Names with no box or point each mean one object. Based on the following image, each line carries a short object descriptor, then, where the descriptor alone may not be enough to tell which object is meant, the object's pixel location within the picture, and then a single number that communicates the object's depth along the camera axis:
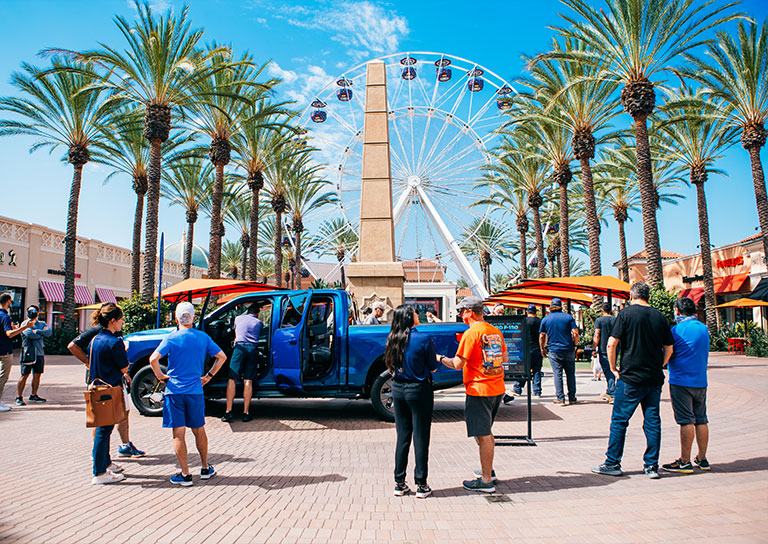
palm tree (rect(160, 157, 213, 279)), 35.59
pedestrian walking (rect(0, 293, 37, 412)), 8.52
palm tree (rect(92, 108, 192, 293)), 26.04
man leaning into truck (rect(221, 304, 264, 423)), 7.92
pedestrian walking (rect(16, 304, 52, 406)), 9.57
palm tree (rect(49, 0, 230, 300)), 20.59
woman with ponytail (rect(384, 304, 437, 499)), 4.60
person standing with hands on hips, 4.92
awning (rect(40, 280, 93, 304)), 32.59
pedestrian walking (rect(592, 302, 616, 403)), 9.32
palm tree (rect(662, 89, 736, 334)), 27.11
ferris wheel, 36.81
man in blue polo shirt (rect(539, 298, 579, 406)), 9.59
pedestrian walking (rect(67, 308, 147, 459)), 5.79
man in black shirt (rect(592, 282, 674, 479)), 5.10
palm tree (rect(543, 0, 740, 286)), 19.08
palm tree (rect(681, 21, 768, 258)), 22.00
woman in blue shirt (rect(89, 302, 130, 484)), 5.03
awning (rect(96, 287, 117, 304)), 39.38
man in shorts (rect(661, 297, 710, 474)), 5.20
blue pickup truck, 8.02
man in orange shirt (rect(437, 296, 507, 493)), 4.69
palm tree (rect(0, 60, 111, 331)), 24.12
